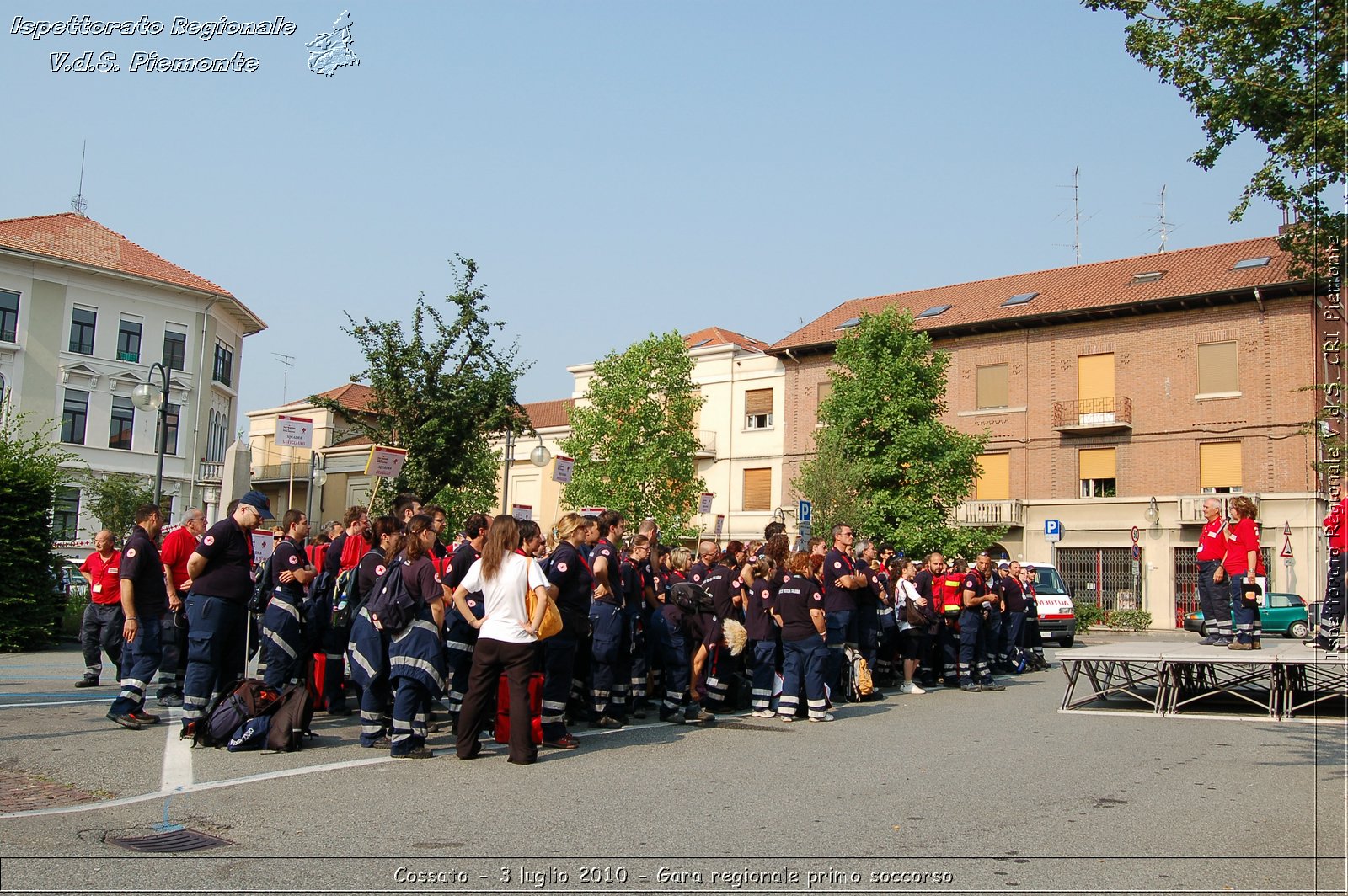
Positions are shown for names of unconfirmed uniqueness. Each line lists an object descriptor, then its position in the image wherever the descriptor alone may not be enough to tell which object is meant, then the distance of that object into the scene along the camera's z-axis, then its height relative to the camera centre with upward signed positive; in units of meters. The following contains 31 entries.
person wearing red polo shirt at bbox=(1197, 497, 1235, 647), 13.19 -0.19
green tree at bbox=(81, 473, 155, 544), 41.12 +0.97
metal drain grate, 5.62 -1.68
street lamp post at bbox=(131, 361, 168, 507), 21.41 +2.54
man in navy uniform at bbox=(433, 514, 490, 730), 9.56 -0.78
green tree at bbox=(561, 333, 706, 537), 43.69 +4.31
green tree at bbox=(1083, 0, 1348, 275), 6.77 +3.25
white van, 26.11 -1.38
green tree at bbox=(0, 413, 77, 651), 17.89 -0.52
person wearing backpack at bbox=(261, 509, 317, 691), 9.72 -0.75
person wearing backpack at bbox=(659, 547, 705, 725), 11.19 -1.06
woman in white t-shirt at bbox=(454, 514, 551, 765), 8.52 -0.75
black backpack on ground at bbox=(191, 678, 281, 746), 8.59 -1.46
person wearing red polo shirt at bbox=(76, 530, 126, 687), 12.08 -0.97
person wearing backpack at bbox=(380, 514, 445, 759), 8.58 -0.91
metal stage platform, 11.13 -1.41
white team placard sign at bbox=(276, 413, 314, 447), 17.98 +1.69
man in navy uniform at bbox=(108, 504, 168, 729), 9.70 -0.84
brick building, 37.59 +5.86
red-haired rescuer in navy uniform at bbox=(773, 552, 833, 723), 11.44 -0.92
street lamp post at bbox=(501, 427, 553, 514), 27.96 +2.33
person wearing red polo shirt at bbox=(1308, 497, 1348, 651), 9.30 -0.12
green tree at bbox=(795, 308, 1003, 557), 36.84 +3.74
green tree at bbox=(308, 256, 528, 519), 24.98 +3.25
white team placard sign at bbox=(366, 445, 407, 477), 17.73 +1.23
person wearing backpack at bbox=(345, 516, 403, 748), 8.91 -1.12
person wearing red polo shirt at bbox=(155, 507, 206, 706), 10.26 -0.77
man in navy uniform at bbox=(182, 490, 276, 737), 8.89 -0.65
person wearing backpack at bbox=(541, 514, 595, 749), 9.40 -0.69
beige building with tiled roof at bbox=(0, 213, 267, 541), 47.41 +8.44
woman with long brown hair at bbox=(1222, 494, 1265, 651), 12.59 -0.01
